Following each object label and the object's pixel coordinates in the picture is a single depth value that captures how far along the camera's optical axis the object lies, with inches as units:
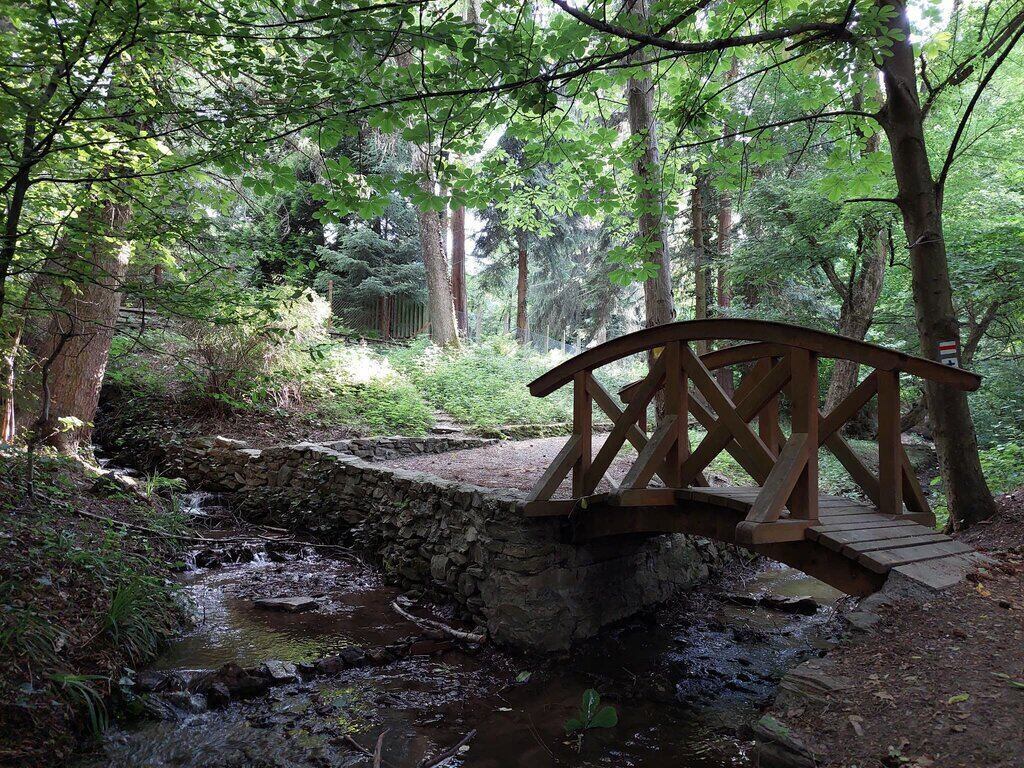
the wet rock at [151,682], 147.6
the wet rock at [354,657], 178.2
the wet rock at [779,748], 91.6
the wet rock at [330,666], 172.7
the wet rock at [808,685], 104.7
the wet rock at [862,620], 121.5
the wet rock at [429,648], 189.8
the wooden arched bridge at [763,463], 138.0
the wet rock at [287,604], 211.8
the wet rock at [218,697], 150.2
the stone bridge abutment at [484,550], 199.3
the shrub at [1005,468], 246.5
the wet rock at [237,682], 154.7
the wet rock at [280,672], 164.1
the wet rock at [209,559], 249.1
